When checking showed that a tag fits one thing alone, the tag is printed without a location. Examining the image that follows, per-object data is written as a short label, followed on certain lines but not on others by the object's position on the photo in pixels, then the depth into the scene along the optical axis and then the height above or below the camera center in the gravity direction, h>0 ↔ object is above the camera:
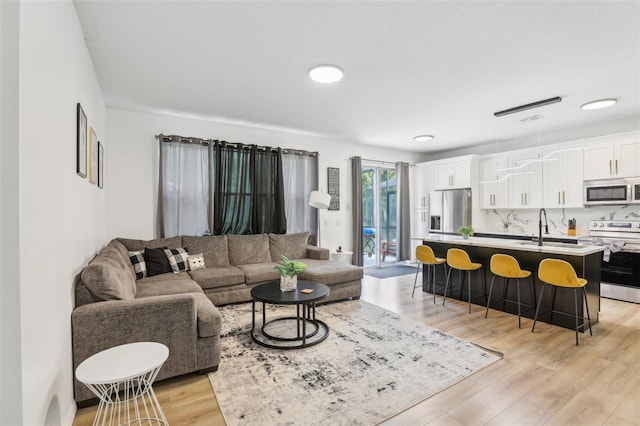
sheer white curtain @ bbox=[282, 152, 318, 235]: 5.62 +0.50
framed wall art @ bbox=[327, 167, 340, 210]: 6.24 +0.58
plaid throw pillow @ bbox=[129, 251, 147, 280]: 3.79 -0.58
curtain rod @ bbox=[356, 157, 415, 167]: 6.73 +1.17
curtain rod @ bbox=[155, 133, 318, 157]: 4.59 +1.15
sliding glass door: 7.07 -0.02
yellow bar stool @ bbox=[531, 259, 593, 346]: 3.09 -0.65
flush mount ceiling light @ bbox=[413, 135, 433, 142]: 5.93 +1.47
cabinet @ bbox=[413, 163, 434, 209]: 7.20 +0.69
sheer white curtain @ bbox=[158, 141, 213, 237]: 4.61 +0.40
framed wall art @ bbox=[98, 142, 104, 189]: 3.37 +0.58
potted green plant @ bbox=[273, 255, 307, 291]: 3.22 -0.62
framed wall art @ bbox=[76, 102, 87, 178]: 2.20 +0.54
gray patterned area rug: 2.07 -1.27
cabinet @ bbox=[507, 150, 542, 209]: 5.57 +0.56
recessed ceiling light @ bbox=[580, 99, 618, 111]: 3.96 +1.40
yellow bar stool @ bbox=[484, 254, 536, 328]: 3.52 -0.65
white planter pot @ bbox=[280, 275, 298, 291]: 3.23 -0.70
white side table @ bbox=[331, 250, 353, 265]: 5.80 -0.77
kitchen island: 3.36 -0.66
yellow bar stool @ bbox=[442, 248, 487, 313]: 4.02 -0.65
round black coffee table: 2.95 -1.19
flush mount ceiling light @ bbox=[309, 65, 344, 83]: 3.04 +1.42
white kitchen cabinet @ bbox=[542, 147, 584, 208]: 5.04 +0.56
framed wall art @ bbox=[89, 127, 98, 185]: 2.73 +0.56
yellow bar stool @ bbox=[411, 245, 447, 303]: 4.44 -0.65
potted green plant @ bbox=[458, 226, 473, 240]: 4.65 -0.26
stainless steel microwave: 4.43 +0.31
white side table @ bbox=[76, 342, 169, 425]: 1.52 -0.77
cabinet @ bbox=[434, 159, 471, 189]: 6.45 +0.84
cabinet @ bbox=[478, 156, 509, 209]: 6.06 +0.56
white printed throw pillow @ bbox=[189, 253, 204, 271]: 4.30 -0.64
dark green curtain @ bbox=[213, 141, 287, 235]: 4.94 +0.42
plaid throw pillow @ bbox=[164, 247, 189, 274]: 4.11 -0.58
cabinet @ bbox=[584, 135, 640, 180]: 4.46 +0.80
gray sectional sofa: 2.11 -0.76
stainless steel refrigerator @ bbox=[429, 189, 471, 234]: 6.39 +0.08
